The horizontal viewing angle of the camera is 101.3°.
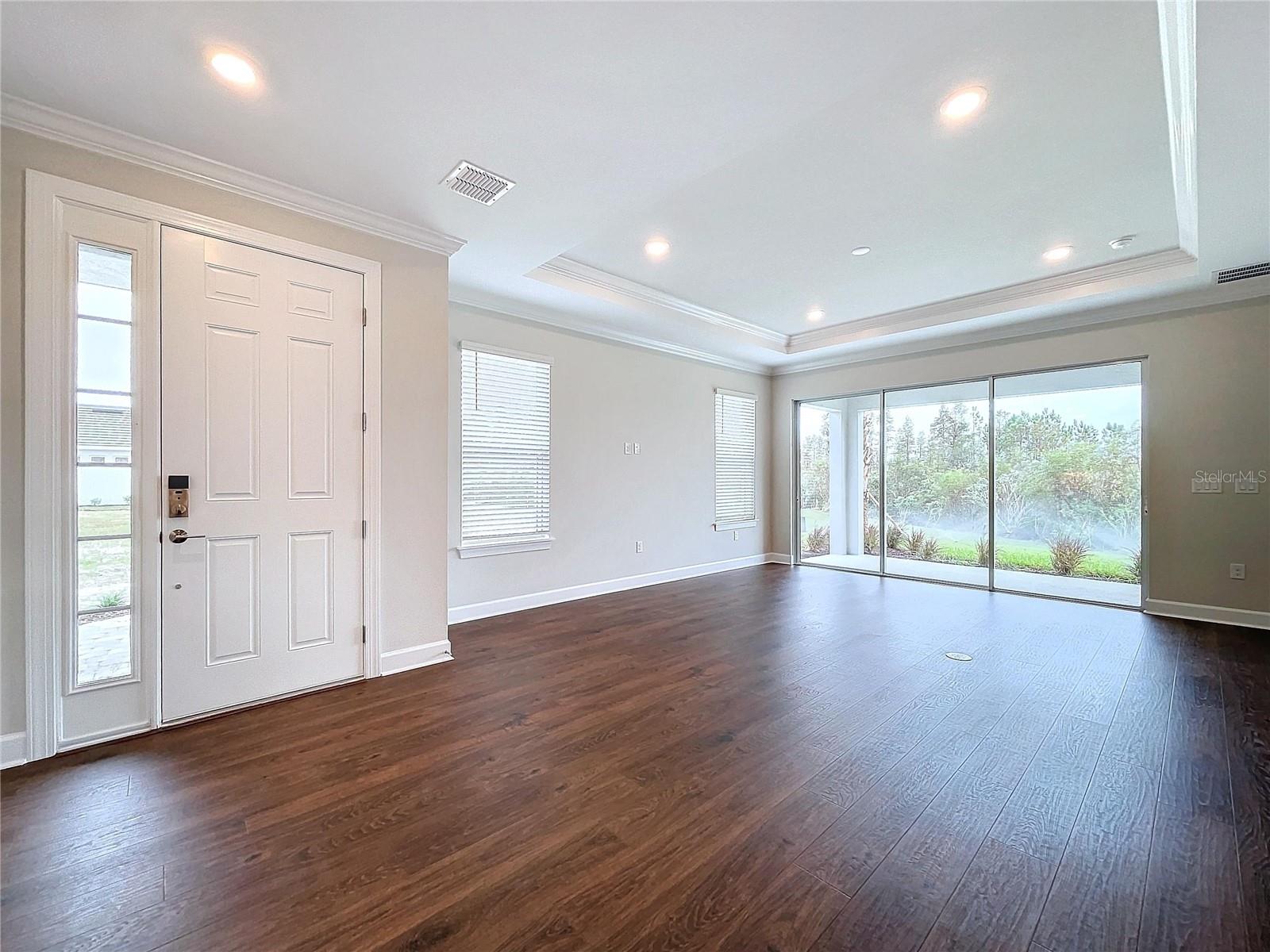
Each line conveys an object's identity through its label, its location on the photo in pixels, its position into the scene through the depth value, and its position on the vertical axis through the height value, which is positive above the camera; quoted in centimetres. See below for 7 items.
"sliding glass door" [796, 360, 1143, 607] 521 -6
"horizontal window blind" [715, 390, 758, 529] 705 +24
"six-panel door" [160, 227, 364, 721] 268 +3
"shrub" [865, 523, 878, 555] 697 -84
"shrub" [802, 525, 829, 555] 760 -95
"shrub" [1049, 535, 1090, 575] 549 -82
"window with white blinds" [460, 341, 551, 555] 464 +25
